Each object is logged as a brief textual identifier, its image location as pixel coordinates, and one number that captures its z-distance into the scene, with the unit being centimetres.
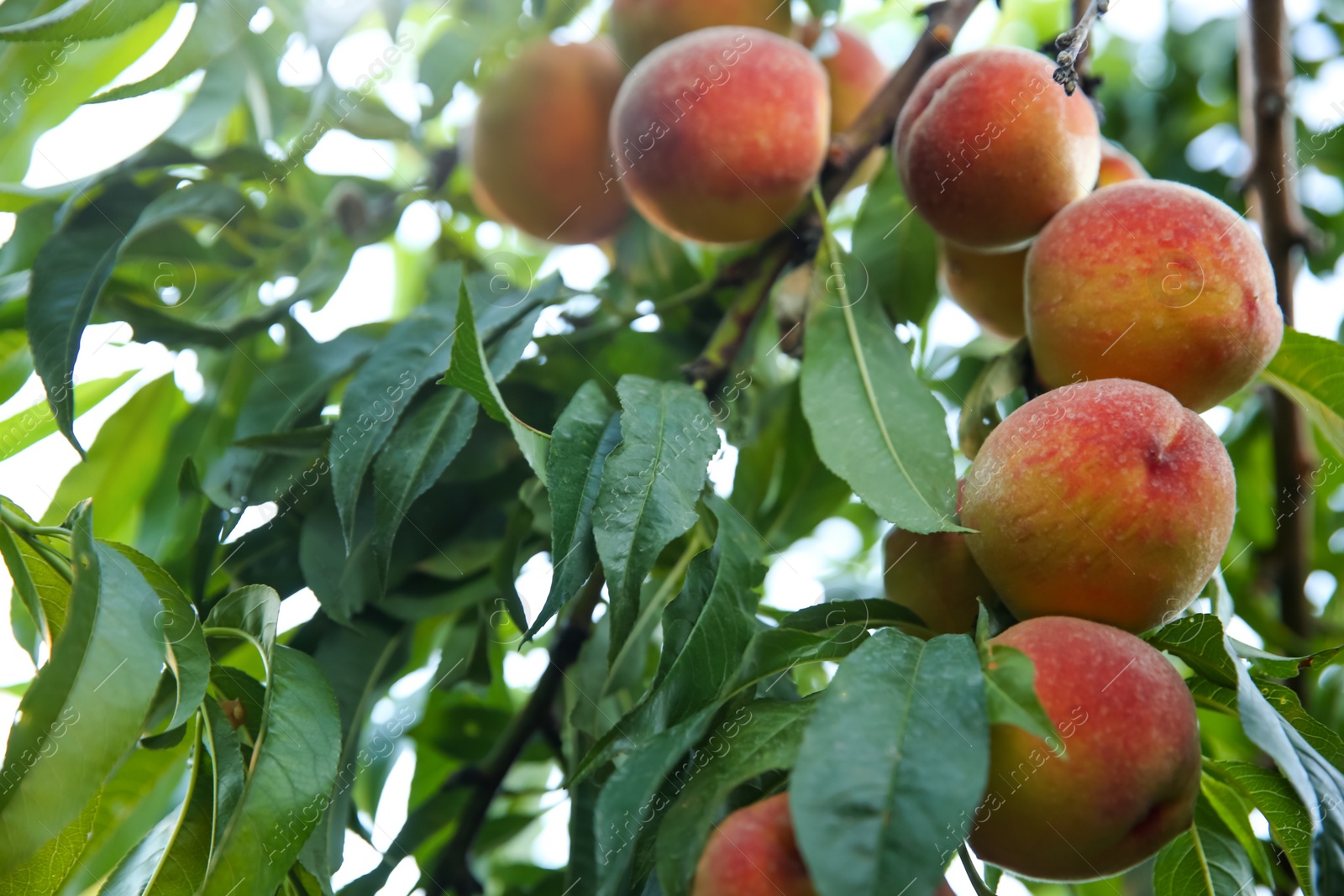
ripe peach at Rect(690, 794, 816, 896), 54
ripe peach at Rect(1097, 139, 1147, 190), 97
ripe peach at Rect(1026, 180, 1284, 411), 74
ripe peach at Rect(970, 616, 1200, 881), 58
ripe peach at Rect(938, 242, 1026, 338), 93
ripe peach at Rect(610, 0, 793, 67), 114
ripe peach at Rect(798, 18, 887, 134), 117
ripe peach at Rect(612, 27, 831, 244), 96
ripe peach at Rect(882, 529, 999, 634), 76
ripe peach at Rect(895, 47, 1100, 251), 82
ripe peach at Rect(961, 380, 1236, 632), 66
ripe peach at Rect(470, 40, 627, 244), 119
